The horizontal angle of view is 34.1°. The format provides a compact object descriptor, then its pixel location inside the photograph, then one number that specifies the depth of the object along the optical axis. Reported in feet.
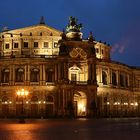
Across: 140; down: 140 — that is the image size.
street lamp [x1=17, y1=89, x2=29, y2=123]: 135.46
